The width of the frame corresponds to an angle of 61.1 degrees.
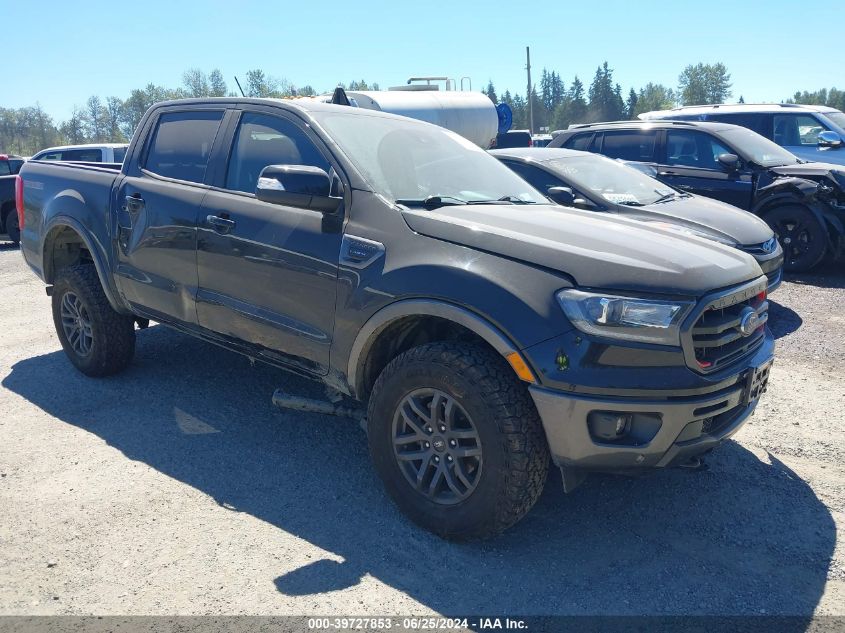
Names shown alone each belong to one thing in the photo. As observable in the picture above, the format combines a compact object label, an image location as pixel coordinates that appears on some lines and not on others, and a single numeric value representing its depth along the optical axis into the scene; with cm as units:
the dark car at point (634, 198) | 649
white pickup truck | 1246
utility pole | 5466
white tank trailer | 1307
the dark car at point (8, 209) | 1347
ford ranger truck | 277
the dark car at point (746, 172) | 840
